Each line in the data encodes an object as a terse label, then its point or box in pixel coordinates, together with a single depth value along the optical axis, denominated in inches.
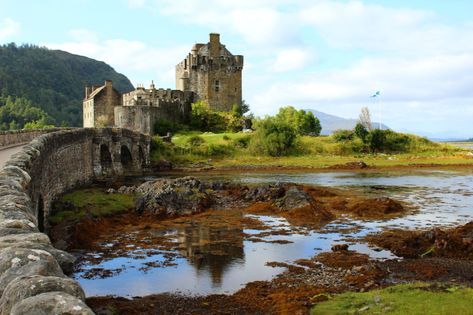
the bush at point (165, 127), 2859.3
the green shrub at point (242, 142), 2667.3
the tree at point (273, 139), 2635.3
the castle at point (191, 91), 3105.3
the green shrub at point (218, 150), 2573.8
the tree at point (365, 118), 3218.5
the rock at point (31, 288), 196.7
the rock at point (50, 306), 181.3
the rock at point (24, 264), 222.7
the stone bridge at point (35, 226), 190.5
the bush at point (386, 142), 2864.2
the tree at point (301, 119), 3512.3
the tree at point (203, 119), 3070.9
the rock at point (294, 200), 1079.3
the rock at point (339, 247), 732.3
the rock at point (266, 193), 1227.9
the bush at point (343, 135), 2886.3
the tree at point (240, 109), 3238.7
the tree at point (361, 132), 2871.6
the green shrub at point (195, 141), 2620.6
